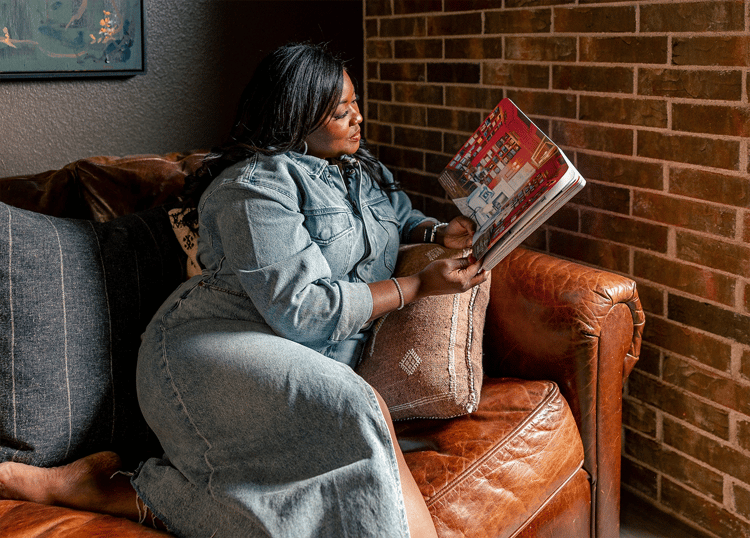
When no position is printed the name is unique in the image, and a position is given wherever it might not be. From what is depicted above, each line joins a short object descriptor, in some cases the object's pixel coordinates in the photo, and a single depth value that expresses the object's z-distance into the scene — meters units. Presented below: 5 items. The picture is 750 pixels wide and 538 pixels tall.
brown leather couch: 1.38
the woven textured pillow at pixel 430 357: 1.53
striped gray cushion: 1.46
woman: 1.26
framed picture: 1.98
